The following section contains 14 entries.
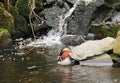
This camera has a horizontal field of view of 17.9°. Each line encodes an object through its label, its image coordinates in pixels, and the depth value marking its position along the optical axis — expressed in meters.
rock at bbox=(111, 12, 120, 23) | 17.14
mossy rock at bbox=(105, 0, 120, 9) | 18.00
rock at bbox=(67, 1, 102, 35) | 17.67
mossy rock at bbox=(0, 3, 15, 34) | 17.61
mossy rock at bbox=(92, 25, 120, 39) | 16.22
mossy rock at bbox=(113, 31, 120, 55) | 11.82
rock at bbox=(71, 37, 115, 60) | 11.93
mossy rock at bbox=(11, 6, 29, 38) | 18.88
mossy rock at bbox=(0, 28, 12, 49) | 15.95
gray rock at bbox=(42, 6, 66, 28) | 19.60
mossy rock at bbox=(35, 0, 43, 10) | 20.34
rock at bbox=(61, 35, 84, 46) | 16.08
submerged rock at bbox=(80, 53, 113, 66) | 11.71
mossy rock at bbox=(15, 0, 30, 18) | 19.77
